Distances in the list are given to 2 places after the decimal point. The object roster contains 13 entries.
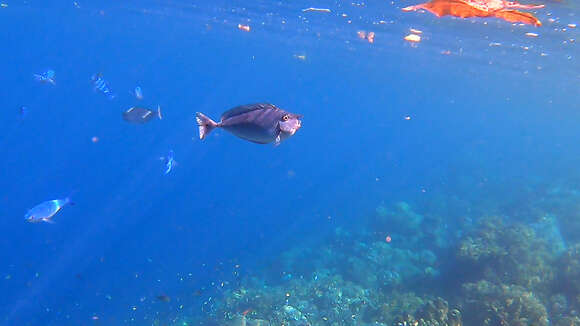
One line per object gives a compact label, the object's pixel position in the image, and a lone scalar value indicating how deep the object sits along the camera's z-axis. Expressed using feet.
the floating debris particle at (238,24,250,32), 112.00
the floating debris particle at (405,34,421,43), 84.50
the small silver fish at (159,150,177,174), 26.45
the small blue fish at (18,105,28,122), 39.17
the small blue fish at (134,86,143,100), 37.58
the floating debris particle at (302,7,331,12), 71.11
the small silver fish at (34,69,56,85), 37.27
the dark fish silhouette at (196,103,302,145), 9.14
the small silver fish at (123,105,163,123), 30.68
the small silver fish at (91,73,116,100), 34.17
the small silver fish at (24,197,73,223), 25.00
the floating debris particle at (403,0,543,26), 21.36
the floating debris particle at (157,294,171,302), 29.55
